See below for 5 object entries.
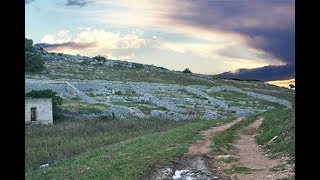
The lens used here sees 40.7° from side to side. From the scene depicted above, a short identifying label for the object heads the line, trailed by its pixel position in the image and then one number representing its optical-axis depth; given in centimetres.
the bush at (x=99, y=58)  14873
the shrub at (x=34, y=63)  8656
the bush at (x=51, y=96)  4509
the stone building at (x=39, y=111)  4294
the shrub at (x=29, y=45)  9423
